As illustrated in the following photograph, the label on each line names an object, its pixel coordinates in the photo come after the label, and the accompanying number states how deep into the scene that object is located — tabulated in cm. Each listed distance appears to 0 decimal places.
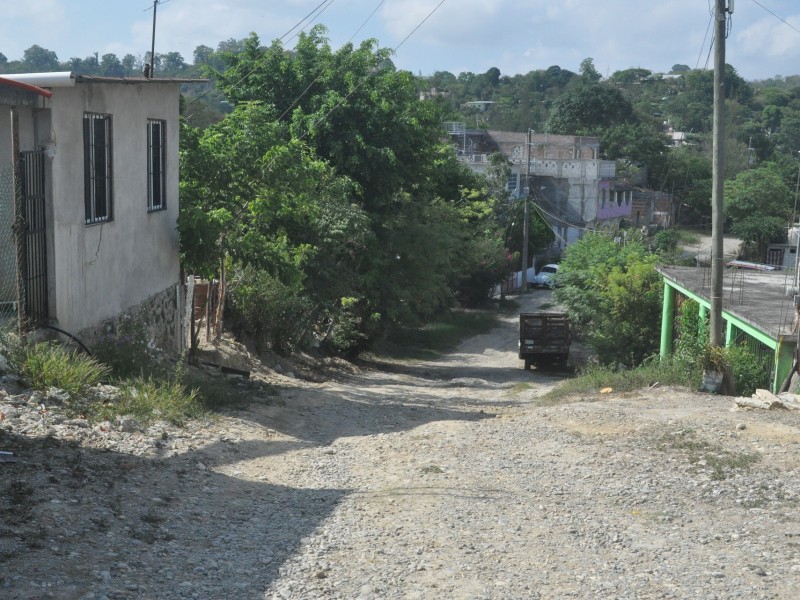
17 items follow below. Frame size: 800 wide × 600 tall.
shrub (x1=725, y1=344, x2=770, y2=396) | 1834
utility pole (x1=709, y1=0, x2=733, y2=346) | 1784
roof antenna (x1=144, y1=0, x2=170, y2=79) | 1710
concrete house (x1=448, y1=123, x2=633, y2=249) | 6228
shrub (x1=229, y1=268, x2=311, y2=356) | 2302
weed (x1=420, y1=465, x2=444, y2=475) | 1037
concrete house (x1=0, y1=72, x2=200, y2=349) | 1159
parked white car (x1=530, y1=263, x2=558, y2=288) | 5669
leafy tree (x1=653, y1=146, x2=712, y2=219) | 7031
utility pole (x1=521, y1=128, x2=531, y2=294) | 5009
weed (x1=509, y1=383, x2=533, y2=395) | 2496
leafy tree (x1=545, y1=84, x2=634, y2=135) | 8481
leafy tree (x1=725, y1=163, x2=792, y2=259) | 5712
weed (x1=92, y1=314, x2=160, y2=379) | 1291
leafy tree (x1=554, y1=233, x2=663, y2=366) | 2855
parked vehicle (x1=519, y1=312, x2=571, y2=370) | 3241
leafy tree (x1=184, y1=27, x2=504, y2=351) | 2578
